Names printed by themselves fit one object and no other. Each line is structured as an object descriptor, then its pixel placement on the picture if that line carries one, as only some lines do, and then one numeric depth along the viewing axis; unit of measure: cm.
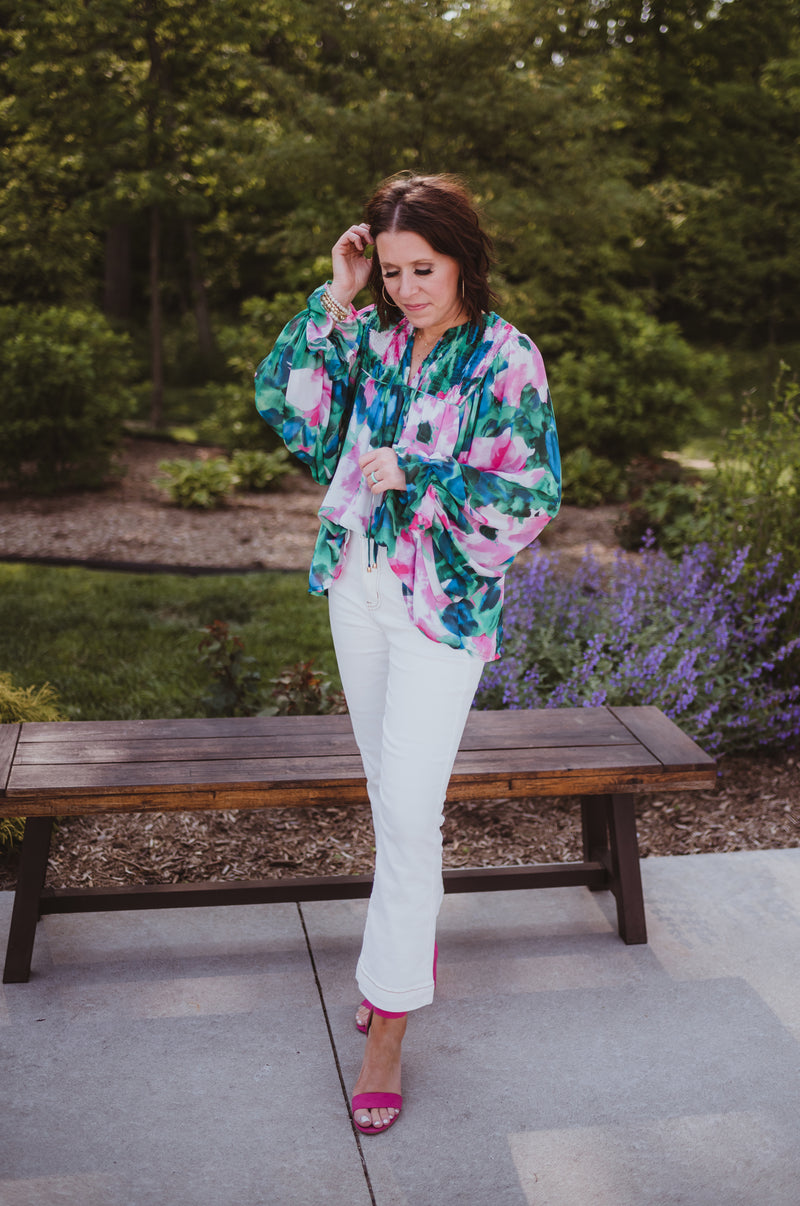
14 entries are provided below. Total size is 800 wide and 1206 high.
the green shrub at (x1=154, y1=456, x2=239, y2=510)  791
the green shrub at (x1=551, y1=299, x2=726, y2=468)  910
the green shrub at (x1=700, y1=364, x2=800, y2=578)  432
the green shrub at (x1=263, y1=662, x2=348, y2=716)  389
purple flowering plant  389
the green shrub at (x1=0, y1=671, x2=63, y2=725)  349
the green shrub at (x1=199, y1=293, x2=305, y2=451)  931
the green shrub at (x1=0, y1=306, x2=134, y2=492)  767
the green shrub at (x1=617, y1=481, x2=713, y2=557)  600
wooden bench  261
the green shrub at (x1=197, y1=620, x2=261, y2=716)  401
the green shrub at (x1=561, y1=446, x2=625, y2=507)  833
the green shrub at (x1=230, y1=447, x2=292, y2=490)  860
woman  206
